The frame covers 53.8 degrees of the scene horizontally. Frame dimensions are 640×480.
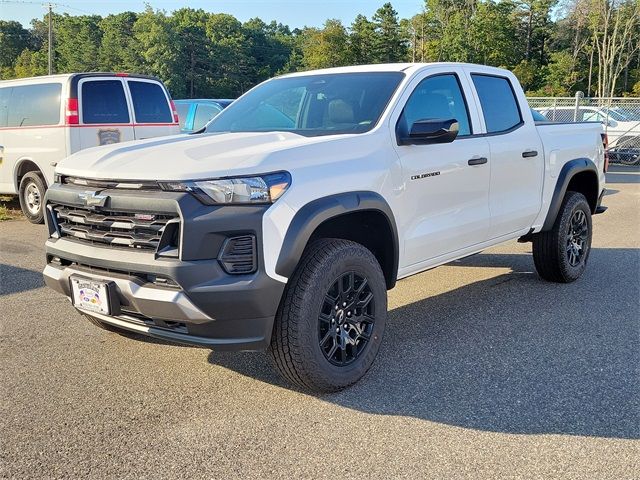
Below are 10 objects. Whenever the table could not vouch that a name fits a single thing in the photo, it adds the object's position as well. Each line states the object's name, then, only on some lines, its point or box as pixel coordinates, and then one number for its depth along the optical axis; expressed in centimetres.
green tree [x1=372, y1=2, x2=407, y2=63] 6341
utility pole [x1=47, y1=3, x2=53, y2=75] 4099
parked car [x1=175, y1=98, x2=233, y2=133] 1291
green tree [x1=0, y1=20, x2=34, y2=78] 9806
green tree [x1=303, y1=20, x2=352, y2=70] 6269
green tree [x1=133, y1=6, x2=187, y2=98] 7912
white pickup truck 313
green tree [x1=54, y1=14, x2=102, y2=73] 8962
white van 896
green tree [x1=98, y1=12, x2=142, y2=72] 8194
